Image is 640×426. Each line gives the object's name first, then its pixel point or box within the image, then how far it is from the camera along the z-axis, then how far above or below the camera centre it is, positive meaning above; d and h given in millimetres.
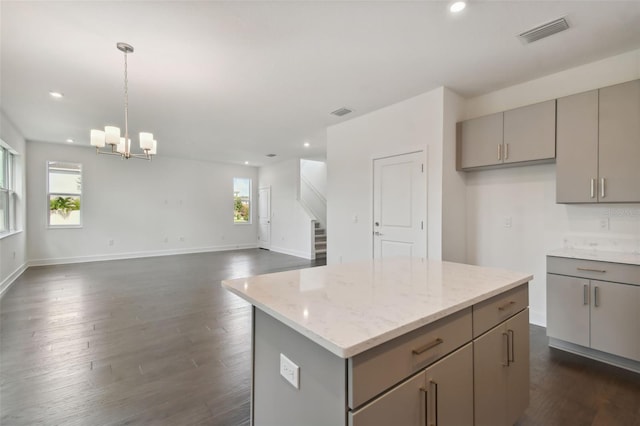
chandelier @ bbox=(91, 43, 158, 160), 2764 +791
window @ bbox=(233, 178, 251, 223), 9477 +373
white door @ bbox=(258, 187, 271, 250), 9290 -219
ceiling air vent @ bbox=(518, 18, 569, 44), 2283 +1466
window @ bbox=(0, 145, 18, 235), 4914 +352
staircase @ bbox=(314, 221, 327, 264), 7875 -891
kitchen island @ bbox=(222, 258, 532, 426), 923 -522
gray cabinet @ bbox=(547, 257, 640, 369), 2350 -828
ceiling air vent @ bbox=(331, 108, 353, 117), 4227 +1474
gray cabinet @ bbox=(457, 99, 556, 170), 2943 +801
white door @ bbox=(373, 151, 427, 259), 3715 +71
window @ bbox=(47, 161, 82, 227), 6648 +433
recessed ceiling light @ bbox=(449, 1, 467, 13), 2051 +1458
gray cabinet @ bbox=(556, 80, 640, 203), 2506 +591
